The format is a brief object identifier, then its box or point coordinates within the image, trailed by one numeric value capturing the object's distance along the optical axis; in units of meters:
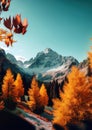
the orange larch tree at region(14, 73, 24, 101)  53.88
